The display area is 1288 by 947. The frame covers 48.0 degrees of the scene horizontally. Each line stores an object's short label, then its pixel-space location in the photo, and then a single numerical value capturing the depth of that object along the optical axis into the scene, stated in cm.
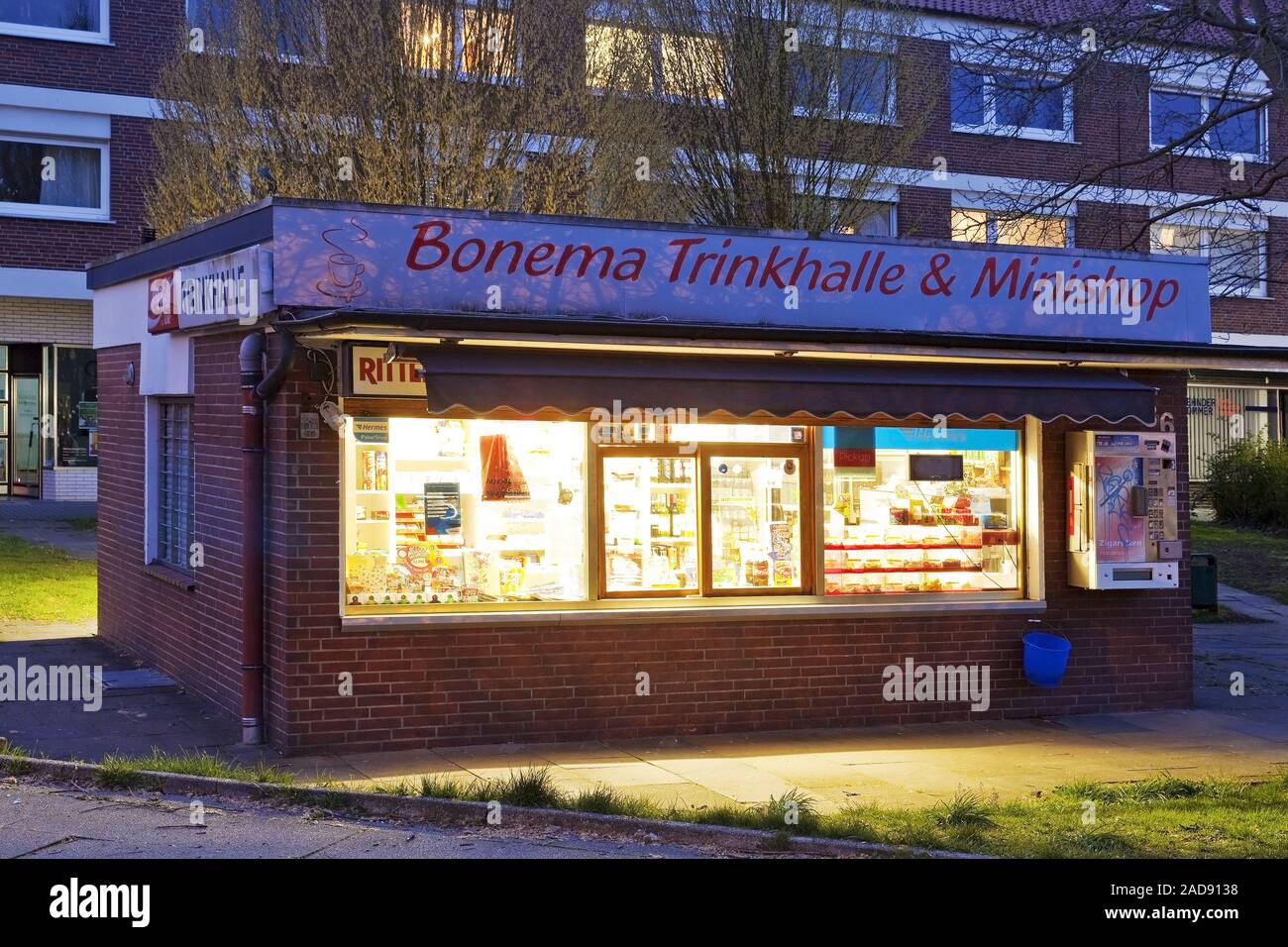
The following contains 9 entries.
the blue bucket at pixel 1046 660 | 1201
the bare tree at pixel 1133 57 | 1581
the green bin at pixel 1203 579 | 1816
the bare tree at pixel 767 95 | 2058
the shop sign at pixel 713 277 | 1053
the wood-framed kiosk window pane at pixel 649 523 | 1158
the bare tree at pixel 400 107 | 1841
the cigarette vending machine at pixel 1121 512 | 1237
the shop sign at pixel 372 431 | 1085
